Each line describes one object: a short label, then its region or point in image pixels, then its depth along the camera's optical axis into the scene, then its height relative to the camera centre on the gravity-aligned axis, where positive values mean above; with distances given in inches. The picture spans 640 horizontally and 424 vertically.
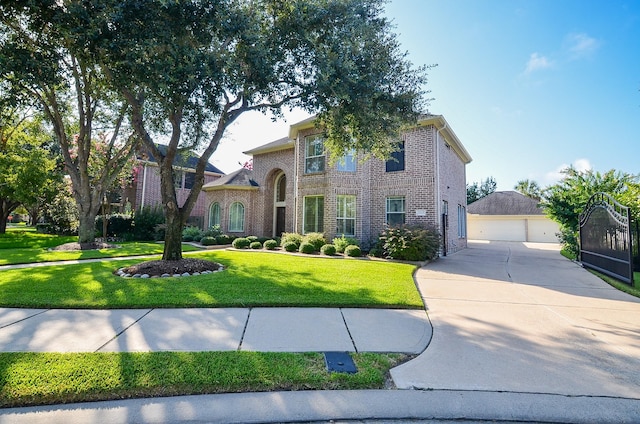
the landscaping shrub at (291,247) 538.0 -38.3
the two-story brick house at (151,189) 959.6 +127.8
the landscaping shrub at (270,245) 571.2 -37.0
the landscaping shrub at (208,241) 631.2 -33.1
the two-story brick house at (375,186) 504.1 +76.5
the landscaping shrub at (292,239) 545.7 -24.0
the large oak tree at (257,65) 247.4 +152.7
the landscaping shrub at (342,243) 506.3 -28.7
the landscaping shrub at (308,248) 511.2 -38.1
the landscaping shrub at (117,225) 790.5 +0.7
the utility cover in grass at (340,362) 117.3 -57.5
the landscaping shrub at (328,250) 491.2 -39.7
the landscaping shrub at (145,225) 771.4 +1.2
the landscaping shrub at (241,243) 603.5 -35.5
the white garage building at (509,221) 1073.5 +25.0
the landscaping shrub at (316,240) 518.6 -24.6
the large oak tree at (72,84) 243.0 +176.0
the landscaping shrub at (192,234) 713.5 -20.7
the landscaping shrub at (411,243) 430.3 -23.9
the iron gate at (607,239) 297.6 -12.7
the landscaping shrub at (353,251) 481.1 -40.5
